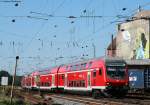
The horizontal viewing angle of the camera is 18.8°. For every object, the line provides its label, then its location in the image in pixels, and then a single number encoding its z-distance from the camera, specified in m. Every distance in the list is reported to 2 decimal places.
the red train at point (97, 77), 39.12
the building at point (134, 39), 94.62
